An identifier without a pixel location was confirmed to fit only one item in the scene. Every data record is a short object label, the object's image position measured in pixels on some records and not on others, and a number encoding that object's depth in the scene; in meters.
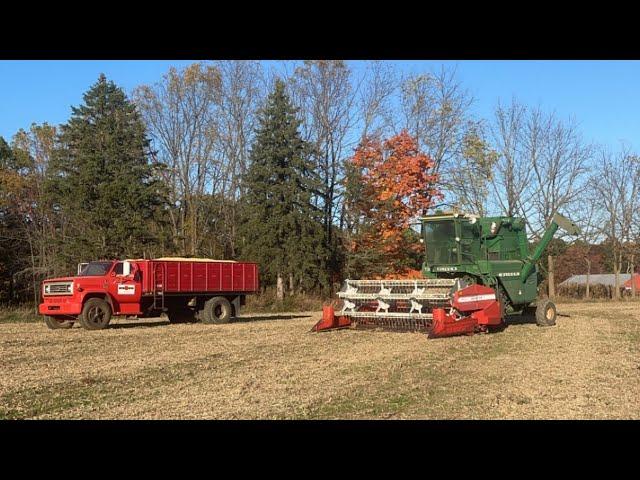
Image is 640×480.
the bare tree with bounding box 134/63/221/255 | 44.72
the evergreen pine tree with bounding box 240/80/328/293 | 36.66
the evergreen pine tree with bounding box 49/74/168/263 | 32.19
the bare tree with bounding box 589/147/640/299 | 50.56
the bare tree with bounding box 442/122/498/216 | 43.72
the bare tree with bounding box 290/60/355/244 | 44.34
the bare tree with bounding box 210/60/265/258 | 44.84
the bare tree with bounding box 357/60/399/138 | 44.28
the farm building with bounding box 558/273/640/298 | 48.16
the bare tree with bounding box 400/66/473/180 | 44.79
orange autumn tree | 37.62
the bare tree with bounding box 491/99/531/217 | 46.62
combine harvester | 15.75
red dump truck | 18.58
